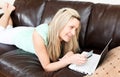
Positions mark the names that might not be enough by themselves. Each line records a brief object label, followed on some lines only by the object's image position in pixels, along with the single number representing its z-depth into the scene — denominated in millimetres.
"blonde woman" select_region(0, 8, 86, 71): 1523
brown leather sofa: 1565
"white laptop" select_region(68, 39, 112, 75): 1438
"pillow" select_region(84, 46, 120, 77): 1273
